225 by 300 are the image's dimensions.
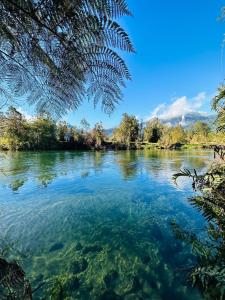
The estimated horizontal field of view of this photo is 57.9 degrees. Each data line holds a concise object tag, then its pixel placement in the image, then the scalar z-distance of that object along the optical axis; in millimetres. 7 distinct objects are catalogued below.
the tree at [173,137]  62678
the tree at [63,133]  45781
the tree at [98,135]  57250
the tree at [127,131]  63656
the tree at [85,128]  59912
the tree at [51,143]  39119
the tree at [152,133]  75888
